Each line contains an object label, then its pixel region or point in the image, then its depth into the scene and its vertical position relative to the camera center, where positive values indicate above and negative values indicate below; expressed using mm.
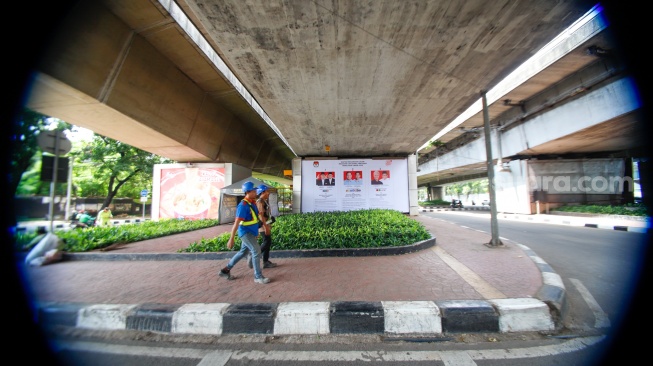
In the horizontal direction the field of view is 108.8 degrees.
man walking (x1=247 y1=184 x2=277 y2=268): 4051 -425
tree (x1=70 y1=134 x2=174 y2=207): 13414 +2355
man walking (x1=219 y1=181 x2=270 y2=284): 3549 -562
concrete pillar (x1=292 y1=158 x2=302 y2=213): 12445 +536
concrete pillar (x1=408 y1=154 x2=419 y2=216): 12727 +612
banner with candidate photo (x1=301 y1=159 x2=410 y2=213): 12203 +599
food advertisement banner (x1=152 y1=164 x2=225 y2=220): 12156 +315
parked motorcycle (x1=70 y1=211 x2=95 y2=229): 9471 -1001
